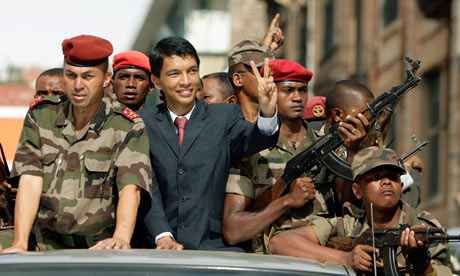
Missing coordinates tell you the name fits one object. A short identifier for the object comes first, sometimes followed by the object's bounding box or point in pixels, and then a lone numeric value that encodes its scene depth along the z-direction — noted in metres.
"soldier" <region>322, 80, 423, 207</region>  14.12
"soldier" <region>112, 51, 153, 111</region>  16.77
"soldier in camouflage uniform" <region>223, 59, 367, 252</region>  12.36
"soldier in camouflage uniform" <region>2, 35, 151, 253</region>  11.67
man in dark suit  12.12
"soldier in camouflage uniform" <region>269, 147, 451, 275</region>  11.95
